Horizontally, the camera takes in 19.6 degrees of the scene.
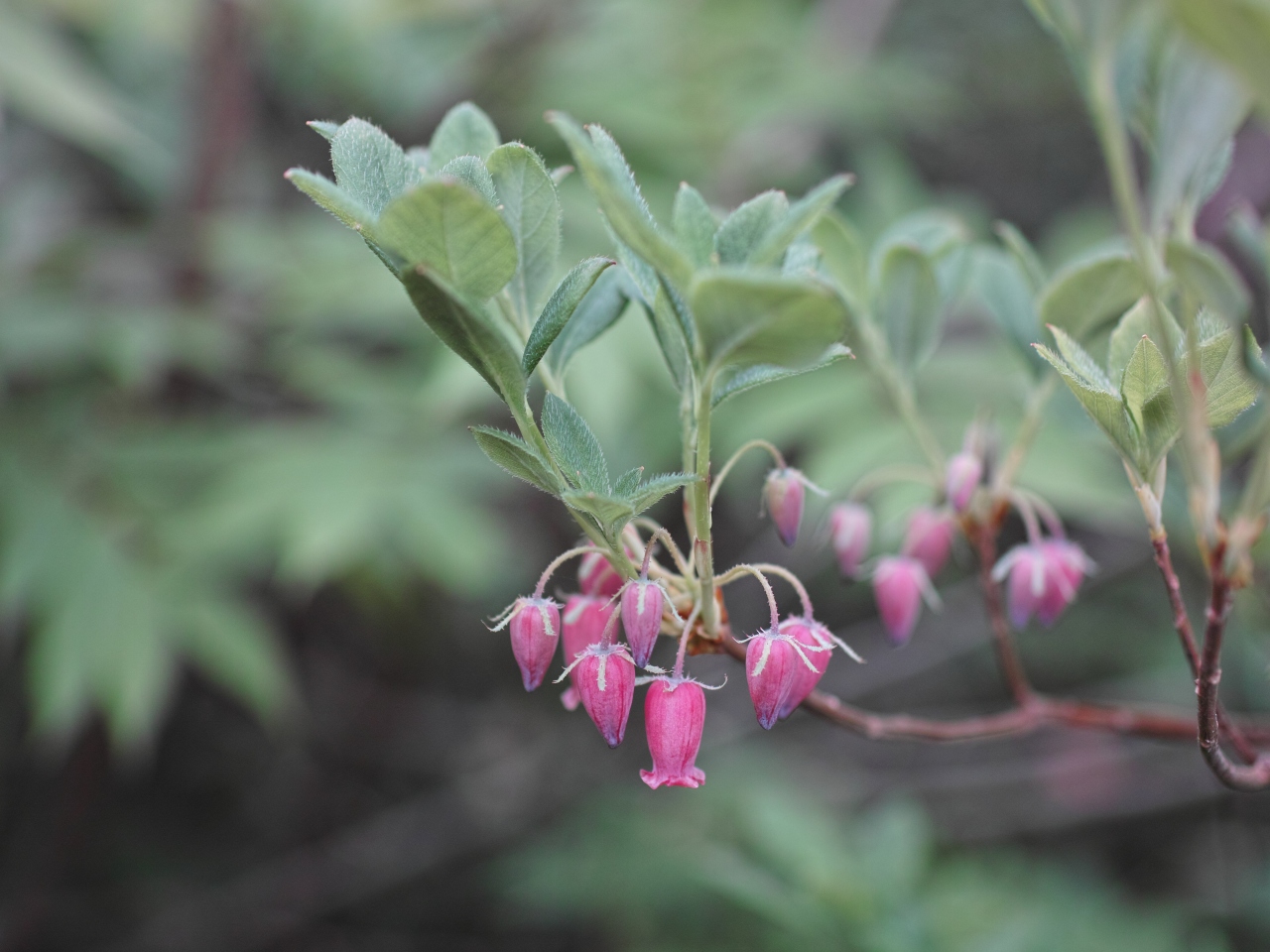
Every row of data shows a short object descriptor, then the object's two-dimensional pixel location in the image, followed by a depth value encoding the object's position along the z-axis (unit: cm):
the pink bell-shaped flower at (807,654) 45
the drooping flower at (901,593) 50
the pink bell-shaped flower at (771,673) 45
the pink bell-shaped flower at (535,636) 45
